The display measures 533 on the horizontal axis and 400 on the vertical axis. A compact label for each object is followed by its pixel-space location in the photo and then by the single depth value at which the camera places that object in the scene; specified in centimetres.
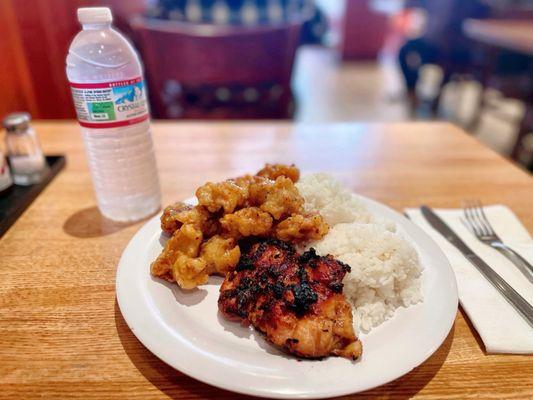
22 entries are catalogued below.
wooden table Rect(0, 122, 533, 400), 25
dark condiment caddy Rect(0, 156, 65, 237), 41
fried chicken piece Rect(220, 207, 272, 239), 31
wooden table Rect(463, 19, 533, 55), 116
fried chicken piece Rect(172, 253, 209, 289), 29
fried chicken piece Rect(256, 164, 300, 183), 39
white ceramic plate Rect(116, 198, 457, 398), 23
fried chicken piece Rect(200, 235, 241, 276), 31
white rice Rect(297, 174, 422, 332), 29
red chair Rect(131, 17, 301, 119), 73
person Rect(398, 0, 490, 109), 170
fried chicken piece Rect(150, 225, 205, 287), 31
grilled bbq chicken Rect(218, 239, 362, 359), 25
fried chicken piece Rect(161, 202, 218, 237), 33
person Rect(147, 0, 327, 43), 132
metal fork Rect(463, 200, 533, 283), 35
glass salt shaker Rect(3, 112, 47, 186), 47
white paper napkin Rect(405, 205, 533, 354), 28
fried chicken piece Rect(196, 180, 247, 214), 33
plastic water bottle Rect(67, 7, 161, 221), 36
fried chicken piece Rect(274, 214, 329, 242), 32
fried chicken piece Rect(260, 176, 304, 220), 33
